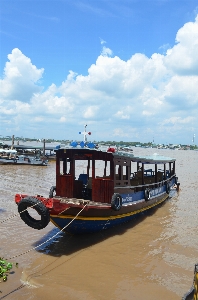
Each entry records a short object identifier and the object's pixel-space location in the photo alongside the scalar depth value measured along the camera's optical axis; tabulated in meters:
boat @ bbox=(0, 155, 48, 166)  34.84
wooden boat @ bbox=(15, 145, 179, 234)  8.53
